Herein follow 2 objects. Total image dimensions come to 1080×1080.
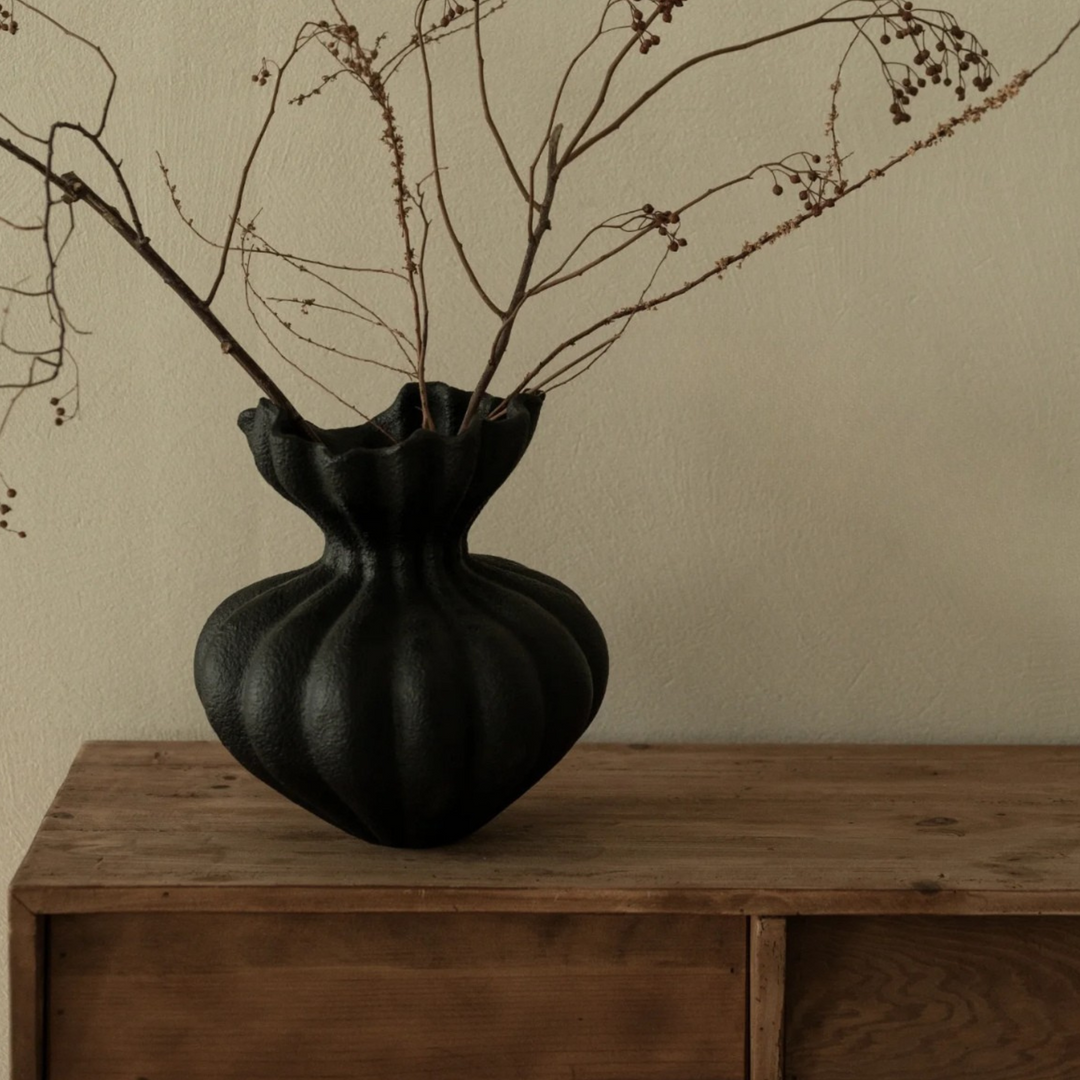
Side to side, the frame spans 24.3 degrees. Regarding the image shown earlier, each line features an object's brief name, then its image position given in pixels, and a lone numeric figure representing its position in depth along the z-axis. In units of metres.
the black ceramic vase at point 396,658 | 1.60
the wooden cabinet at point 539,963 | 1.59
